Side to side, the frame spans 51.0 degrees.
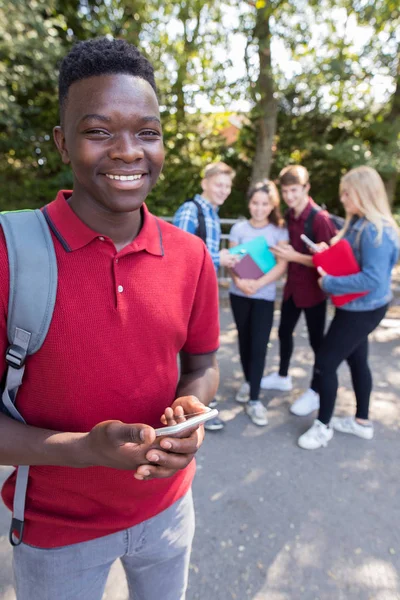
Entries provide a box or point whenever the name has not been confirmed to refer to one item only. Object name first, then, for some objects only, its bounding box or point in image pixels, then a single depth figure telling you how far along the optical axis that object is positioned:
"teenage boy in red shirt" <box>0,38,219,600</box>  1.01
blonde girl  2.99
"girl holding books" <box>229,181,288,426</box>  3.65
